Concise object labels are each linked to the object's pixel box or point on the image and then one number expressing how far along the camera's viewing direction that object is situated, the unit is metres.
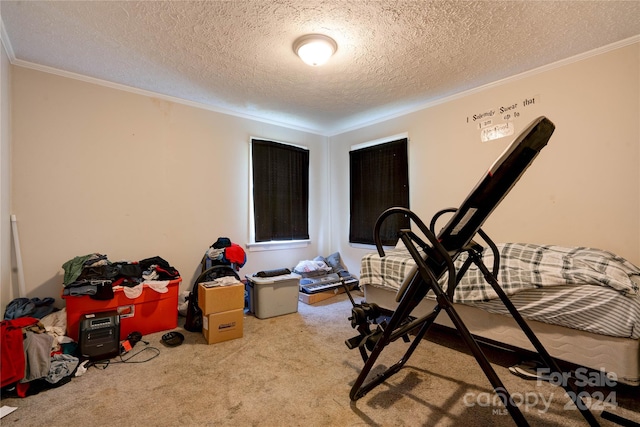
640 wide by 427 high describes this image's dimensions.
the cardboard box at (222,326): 2.46
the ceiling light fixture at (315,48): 2.16
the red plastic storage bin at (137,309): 2.30
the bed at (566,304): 1.58
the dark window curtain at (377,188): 3.74
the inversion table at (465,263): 1.07
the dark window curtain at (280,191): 3.95
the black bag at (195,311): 2.68
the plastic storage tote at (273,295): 3.07
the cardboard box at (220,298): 2.46
